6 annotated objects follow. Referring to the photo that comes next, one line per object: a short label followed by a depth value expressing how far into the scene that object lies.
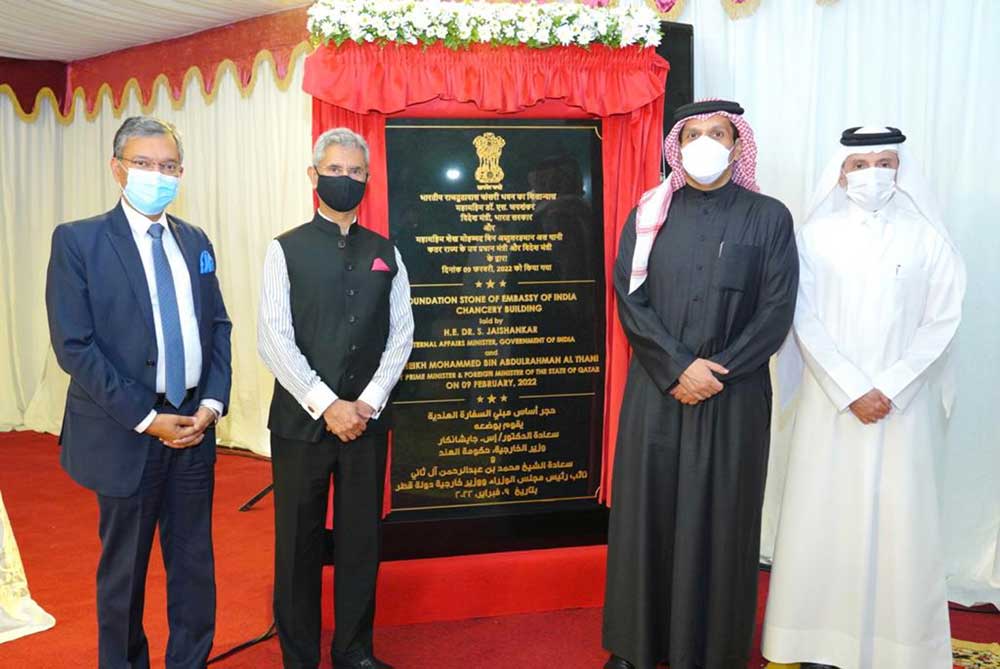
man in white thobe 2.92
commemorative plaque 3.47
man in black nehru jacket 2.74
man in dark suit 2.42
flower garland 3.21
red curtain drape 3.28
